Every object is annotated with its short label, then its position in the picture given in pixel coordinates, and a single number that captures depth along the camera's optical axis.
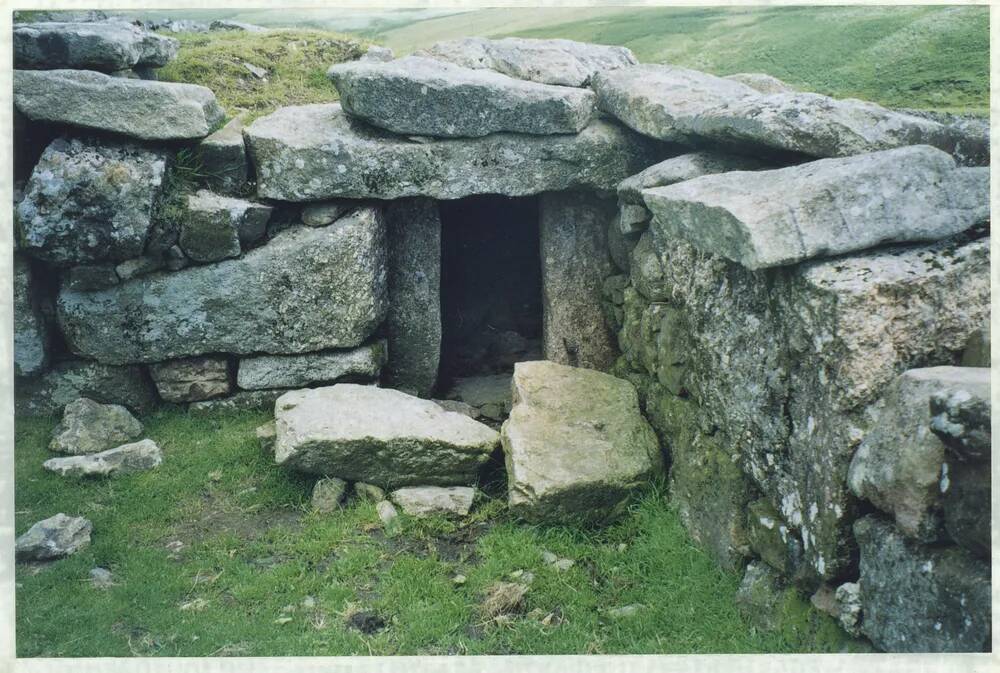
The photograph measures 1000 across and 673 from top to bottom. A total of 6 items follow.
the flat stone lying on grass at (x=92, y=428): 6.84
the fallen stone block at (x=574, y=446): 5.86
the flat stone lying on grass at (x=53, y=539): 5.62
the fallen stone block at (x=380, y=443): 6.24
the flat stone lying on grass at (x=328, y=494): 6.27
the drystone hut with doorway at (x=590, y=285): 3.99
